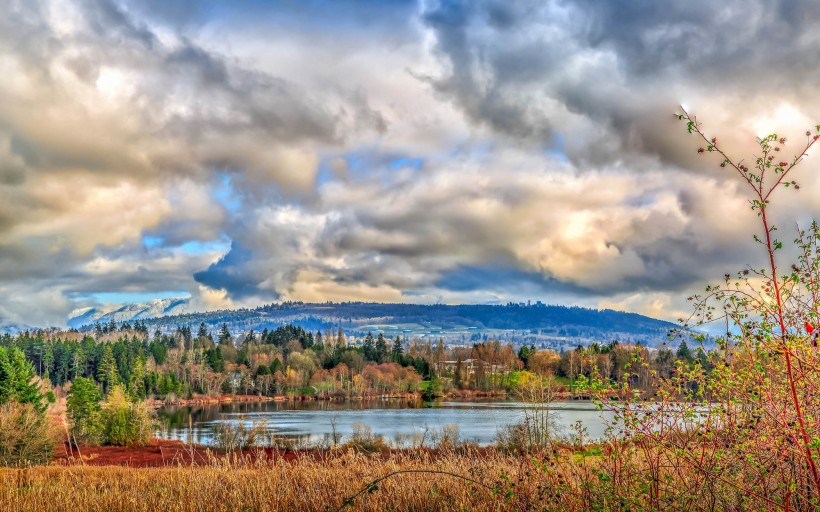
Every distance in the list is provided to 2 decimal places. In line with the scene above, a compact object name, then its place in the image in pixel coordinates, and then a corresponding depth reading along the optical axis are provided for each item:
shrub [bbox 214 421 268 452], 36.78
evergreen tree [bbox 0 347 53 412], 51.72
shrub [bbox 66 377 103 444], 47.97
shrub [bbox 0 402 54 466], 33.09
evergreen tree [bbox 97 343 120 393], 112.16
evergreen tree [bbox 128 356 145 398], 110.35
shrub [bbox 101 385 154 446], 47.97
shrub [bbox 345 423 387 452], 36.44
